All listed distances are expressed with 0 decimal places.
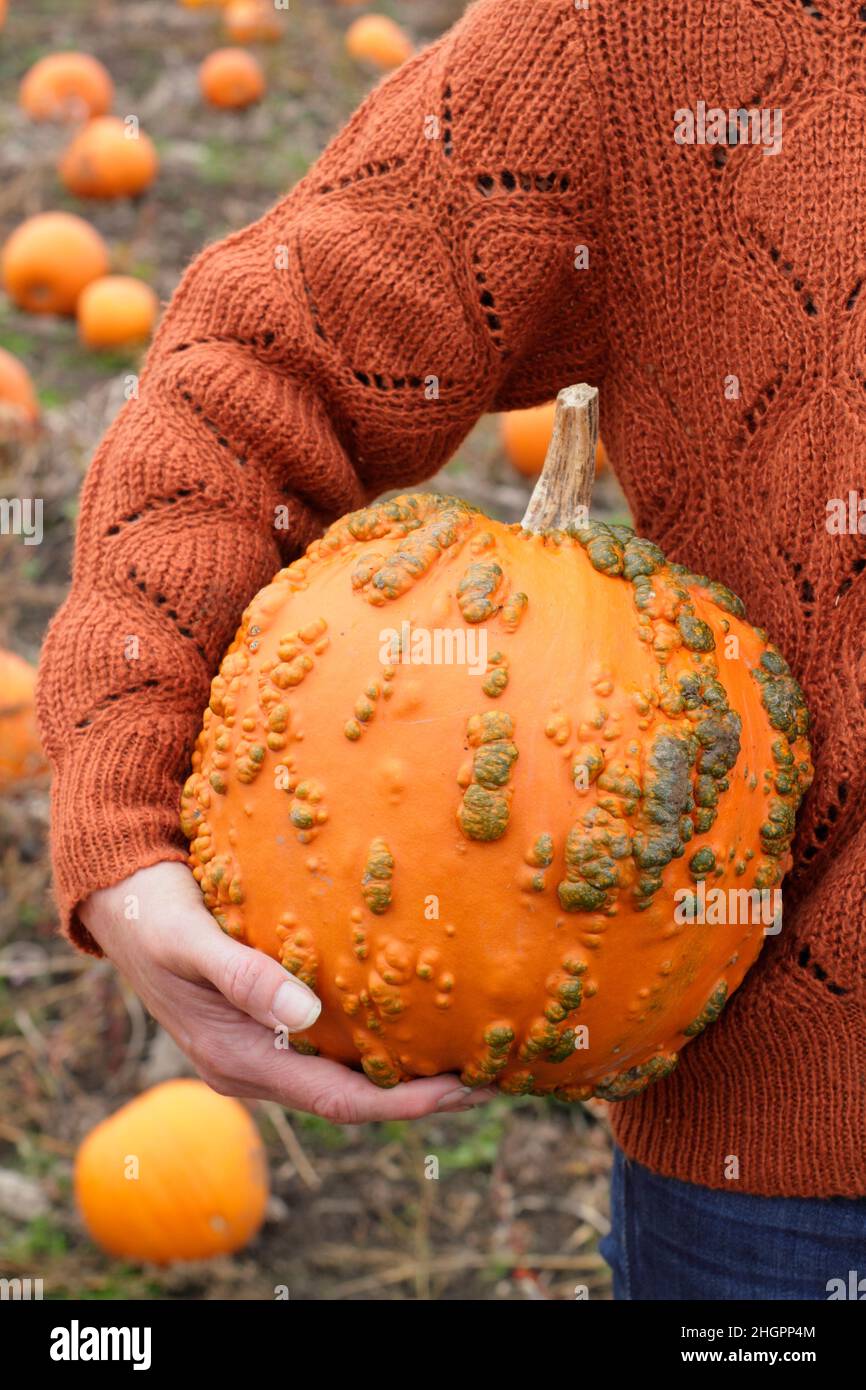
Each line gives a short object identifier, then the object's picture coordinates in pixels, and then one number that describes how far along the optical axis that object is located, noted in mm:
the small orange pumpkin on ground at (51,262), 5797
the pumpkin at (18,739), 3934
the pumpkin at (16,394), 4902
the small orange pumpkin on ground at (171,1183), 3068
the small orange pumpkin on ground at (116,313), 5598
